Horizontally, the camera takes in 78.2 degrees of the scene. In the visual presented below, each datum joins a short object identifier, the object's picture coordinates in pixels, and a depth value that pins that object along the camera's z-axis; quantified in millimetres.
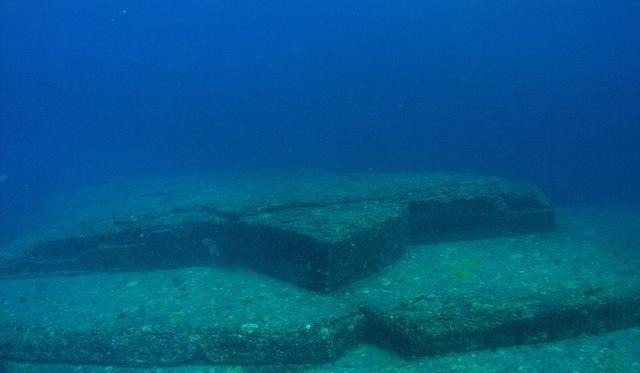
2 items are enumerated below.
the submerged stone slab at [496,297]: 4234
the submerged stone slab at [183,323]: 4367
